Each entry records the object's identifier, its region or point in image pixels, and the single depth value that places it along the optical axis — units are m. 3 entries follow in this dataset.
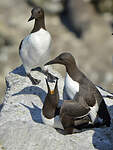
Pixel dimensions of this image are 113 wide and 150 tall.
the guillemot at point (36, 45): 18.22
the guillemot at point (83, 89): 15.92
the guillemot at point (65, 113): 15.60
